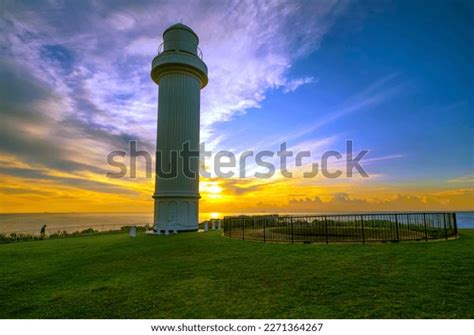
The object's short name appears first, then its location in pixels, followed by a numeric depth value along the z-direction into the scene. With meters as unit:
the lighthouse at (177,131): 17.84
